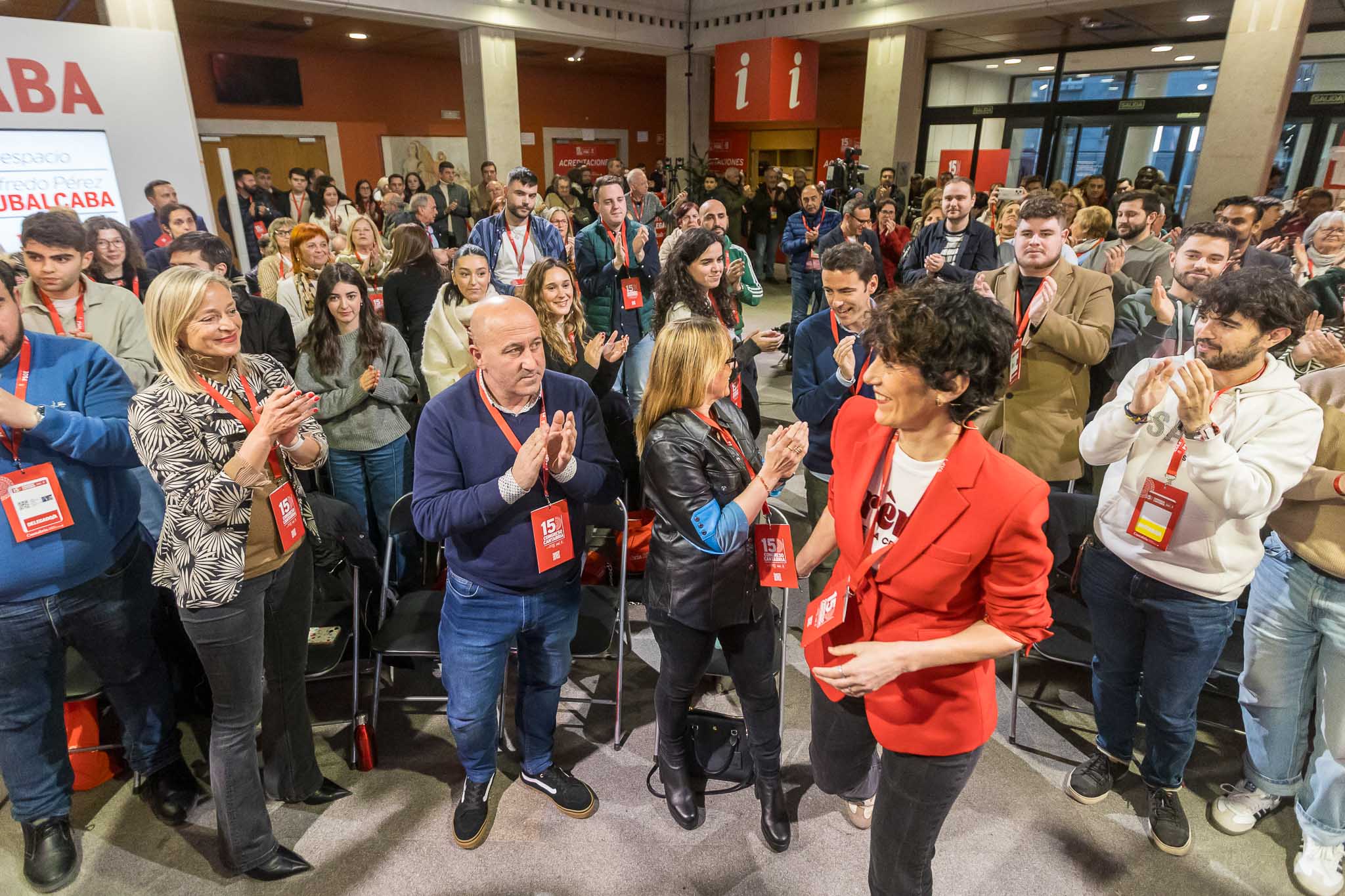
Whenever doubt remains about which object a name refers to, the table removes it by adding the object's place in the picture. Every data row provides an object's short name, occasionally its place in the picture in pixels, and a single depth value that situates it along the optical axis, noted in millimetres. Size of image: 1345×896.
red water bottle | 2641
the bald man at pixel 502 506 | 1990
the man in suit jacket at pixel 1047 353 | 2965
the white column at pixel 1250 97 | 7160
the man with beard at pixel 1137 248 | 4254
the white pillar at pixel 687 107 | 13289
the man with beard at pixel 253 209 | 9086
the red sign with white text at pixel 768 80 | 11234
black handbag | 2545
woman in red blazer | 1447
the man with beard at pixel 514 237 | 5035
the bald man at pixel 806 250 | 6977
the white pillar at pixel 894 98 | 10828
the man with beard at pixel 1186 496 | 1844
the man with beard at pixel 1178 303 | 3033
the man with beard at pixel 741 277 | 4578
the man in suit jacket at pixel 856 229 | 5906
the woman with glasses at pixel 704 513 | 1949
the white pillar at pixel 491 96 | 10461
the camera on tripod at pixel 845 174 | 9477
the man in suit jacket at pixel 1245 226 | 4074
